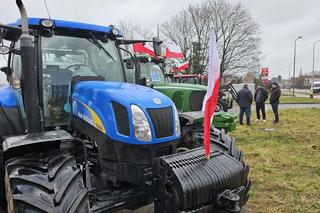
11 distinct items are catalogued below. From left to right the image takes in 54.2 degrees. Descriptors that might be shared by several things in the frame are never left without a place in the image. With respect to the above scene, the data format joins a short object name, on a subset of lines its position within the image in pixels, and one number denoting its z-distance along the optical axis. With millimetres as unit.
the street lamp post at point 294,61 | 35731
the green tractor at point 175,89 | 9336
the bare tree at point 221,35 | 34531
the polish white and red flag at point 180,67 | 14233
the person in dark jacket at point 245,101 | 12344
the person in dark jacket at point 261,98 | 12664
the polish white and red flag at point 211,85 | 2900
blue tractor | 2539
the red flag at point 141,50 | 9891
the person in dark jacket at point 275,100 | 12234
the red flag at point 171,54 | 12489
